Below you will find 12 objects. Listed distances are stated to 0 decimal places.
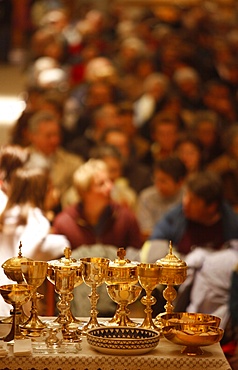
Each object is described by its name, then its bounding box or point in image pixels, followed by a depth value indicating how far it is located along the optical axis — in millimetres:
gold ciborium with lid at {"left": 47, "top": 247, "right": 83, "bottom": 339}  6668
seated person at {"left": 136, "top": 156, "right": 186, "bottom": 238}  13936
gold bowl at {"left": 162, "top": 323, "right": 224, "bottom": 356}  6347
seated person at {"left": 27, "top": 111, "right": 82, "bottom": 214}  15338
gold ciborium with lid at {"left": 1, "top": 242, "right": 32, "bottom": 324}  6809
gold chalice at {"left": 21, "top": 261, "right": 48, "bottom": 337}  6654
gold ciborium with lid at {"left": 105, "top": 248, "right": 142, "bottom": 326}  6747
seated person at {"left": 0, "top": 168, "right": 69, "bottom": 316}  9130
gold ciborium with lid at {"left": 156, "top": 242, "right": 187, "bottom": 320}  6875
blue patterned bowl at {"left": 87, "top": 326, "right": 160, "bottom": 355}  6284
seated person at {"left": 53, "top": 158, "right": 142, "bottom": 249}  11411
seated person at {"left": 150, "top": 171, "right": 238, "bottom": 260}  11345
